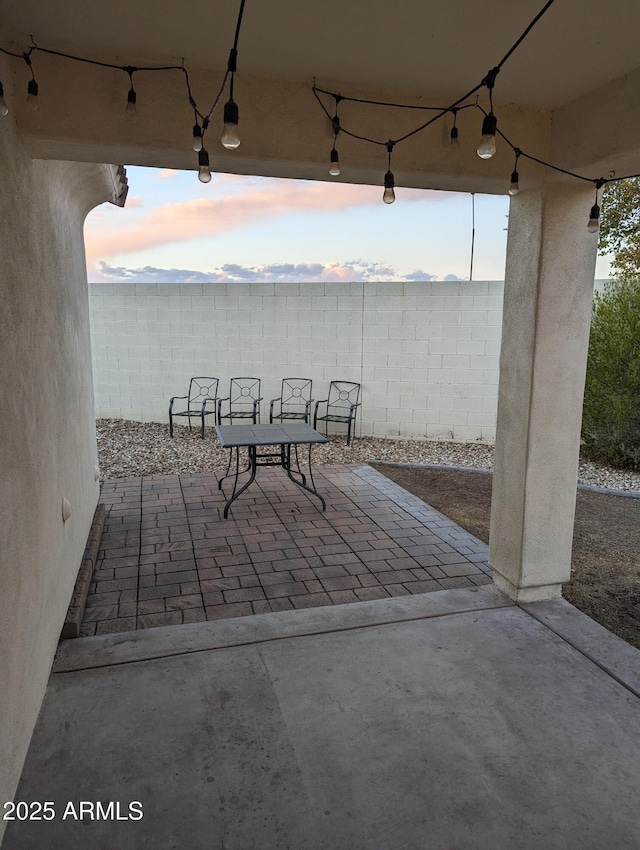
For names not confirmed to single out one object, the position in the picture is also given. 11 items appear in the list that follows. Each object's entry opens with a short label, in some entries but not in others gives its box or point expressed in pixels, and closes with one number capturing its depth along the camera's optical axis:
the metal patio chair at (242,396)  7.27
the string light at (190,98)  1.84
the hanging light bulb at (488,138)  1.60
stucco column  2.62
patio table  4.07
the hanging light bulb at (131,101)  1.96
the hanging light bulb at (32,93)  1.85
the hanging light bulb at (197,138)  1.89
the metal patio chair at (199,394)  7.35
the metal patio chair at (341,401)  6.99
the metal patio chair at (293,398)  7.15
